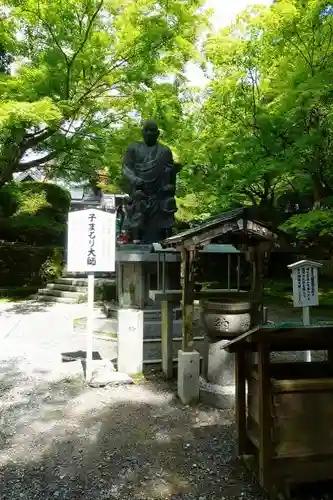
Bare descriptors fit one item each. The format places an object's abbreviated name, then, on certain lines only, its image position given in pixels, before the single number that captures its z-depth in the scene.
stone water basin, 4.59
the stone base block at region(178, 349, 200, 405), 4.65
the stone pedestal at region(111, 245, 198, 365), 7.55
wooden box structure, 2.71
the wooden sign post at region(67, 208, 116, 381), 5.43
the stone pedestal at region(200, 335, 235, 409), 4.61
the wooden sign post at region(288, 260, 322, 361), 4.78
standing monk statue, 8.76
